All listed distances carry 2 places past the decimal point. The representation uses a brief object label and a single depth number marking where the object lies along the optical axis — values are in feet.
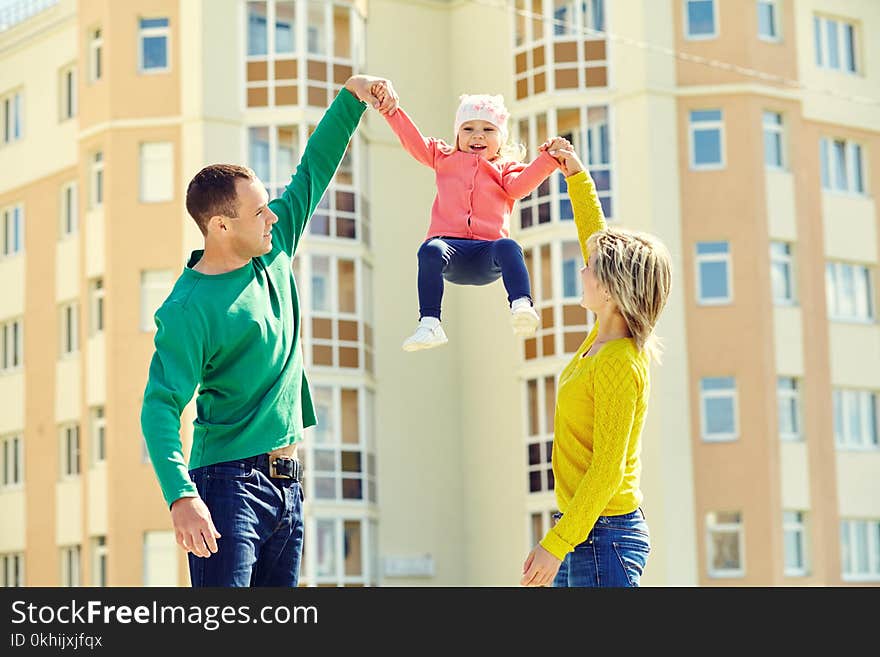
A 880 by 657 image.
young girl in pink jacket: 47.16
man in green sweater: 37.24
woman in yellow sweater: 38.17
